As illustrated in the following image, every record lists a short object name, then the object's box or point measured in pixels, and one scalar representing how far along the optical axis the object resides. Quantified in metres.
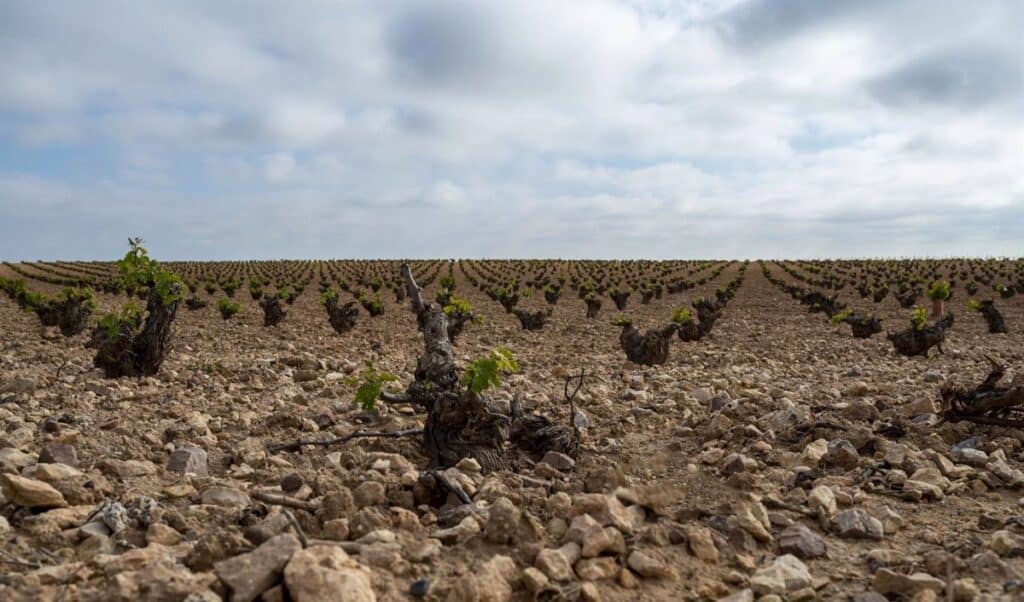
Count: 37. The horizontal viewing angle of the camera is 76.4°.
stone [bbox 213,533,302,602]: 2.75
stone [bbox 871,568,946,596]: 3.10
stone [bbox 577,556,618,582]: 3.21
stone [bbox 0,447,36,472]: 4.41
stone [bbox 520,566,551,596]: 3.05
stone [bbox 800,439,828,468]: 5.12
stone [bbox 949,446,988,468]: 5.10
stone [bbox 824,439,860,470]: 5.06
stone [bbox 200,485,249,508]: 4.15
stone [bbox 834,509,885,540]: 3.81
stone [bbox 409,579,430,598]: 2.93
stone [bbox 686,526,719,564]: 3.47
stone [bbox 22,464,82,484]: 4.06
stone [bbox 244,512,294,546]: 3.40
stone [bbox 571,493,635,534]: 3.60
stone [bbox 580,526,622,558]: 3.33
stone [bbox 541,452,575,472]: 5.04
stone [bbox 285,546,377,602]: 2.70
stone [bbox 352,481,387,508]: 4.02
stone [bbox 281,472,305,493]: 4.42
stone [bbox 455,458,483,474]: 4.81
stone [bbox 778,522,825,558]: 3.60
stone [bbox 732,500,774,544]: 3.74
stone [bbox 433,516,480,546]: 3.50
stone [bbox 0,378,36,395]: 7.75
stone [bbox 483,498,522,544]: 3.46
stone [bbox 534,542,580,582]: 3.16
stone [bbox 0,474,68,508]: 3.73
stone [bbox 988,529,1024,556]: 3.43
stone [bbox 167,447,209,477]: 4.95
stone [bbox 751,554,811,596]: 3.17
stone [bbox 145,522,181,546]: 3.51
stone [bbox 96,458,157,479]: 4.63
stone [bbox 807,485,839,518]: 4.08
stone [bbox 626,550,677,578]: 3.27
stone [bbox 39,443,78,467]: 4.67
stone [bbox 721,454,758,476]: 4.93
